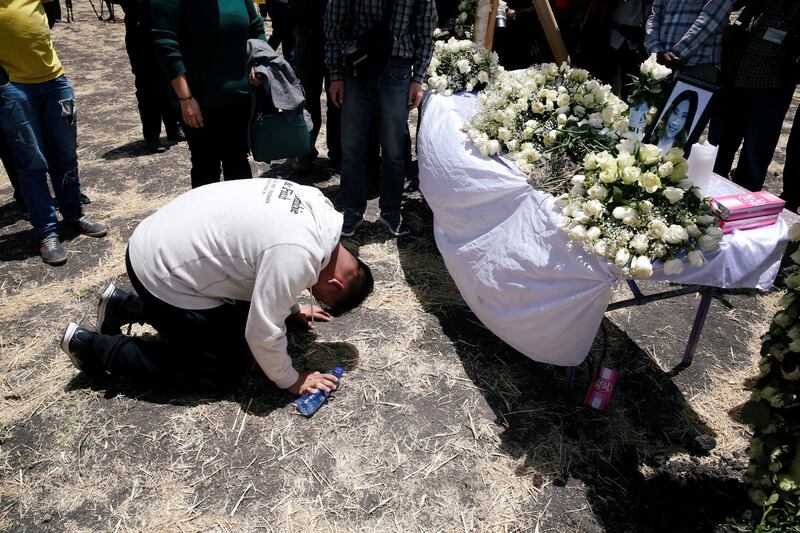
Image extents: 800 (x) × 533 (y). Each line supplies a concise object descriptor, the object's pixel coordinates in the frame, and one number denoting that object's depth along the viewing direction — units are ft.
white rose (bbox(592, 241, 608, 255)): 7.49
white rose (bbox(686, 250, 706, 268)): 7.34
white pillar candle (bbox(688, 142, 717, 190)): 7.87
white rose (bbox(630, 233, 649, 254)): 7.38
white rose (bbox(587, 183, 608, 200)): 8.03
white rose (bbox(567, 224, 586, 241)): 7.75
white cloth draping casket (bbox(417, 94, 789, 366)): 7.79
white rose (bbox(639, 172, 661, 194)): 7.72
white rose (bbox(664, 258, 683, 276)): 7.41
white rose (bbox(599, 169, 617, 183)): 8.06
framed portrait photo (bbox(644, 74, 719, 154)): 8.12
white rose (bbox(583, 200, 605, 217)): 7.84
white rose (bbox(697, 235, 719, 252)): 7.41
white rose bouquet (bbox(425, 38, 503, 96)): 13.67
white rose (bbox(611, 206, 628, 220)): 7.69
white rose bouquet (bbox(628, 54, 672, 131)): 8.75
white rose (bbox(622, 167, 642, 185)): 7.84
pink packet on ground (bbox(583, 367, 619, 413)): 9.01
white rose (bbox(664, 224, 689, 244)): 7.35
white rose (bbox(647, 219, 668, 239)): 7.43
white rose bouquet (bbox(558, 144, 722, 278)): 7.43
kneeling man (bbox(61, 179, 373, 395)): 7.61
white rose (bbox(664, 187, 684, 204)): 7.60
